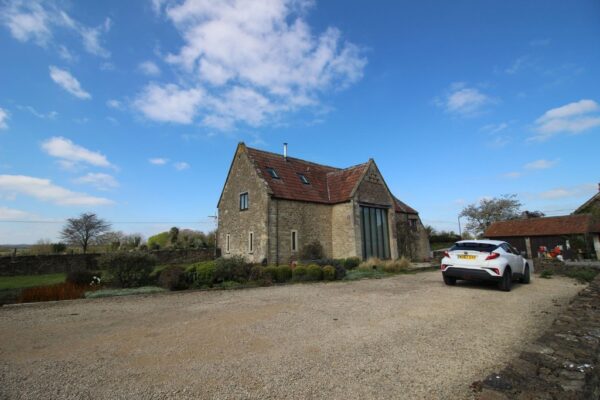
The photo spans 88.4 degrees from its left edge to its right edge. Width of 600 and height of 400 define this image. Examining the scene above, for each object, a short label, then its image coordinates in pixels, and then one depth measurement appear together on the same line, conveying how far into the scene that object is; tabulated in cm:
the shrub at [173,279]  1106
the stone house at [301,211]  1989
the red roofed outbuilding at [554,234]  2938
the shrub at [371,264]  1711
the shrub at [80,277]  1237
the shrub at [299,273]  1318
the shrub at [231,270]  1230
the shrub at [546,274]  1387
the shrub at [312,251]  2025
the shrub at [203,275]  1185
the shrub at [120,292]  953
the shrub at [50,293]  919
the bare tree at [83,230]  3862
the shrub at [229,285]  1116
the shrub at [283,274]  1302
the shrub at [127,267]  1123
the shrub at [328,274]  1345
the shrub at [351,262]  1783
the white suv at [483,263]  943
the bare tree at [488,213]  5594
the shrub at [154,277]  1229
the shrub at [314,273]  1316
